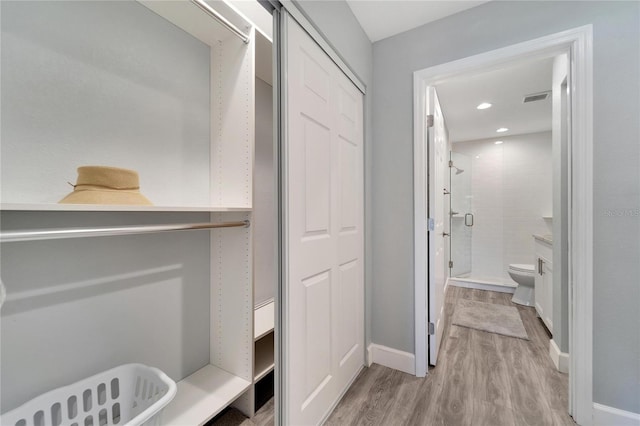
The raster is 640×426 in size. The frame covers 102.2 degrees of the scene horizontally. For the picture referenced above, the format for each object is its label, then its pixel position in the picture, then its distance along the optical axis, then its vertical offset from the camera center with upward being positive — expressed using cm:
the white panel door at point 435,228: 196 -14
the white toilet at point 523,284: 334 -98
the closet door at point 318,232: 120 -11
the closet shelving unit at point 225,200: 133 +8
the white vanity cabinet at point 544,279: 246 -70
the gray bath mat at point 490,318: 261 -120
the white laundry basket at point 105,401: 93 -77
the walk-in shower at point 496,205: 423 +12
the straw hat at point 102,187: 100 +11
